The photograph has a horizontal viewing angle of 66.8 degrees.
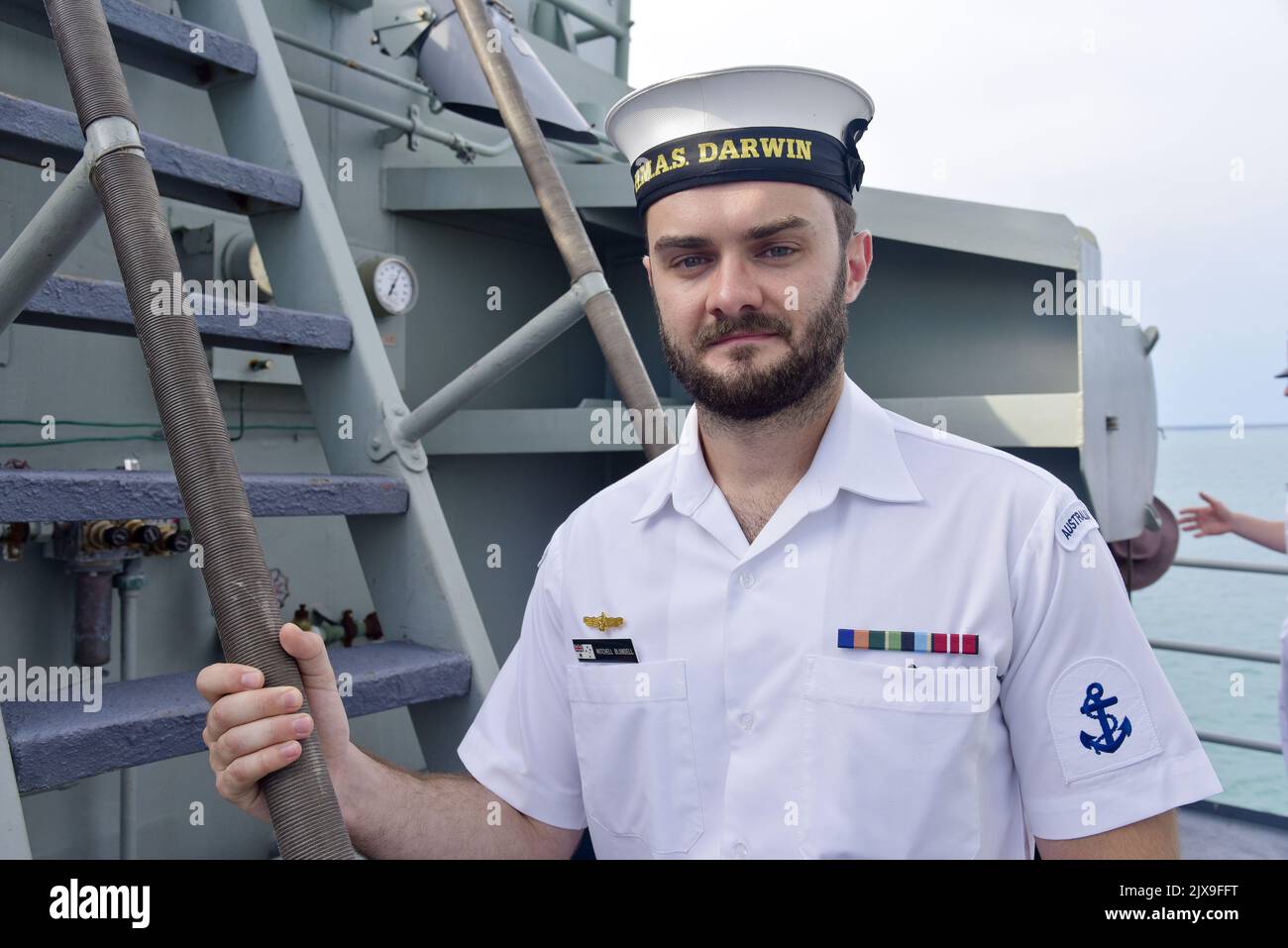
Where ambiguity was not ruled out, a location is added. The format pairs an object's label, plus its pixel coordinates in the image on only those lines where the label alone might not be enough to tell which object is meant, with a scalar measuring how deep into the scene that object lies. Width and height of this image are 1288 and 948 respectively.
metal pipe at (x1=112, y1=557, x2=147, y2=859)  2.42
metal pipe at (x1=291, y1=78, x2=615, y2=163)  3.02
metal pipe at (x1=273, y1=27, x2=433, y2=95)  2.94
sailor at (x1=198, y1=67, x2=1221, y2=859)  1.10
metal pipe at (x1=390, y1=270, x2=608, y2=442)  1.75
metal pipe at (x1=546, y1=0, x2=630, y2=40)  4.04
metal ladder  1.45
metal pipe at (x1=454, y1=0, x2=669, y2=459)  1.72
